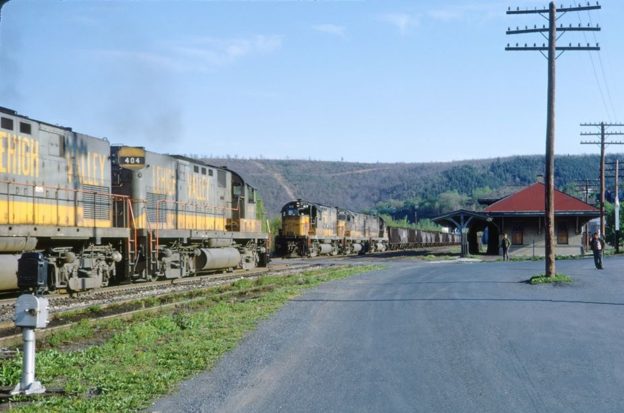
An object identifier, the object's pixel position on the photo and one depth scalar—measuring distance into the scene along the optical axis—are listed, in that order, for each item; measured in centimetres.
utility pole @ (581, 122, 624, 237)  5000
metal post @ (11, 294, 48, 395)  721
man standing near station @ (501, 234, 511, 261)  4281
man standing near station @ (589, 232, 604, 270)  2892
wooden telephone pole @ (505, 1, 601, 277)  2361
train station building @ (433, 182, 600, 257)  4916
